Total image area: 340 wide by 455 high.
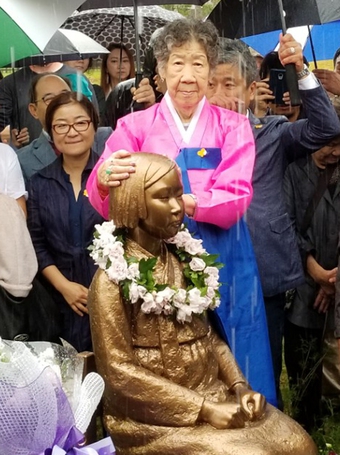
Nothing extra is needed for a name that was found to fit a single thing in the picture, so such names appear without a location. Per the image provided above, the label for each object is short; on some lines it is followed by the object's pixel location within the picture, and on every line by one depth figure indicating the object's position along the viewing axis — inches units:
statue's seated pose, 140.8
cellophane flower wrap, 113.0
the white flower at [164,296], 144.4
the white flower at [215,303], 151.8
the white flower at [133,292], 142.7
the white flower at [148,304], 143.8
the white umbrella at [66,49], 263.3
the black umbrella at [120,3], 245.8
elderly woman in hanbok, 168.1
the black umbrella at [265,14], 220.1
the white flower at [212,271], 151.5
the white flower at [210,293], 150.3
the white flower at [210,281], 150.8
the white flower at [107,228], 147.5
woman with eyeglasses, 208.8
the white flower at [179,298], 145.9
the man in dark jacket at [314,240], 224.2
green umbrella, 205.8
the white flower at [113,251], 145.2
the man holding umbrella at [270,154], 192.2
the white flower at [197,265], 150.9
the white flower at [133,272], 143.7
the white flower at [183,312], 146.2
